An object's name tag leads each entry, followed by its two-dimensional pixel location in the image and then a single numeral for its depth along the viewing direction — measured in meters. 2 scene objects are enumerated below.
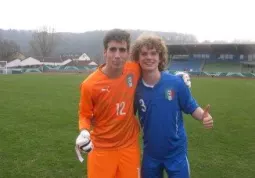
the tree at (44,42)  89.62
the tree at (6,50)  79.94
